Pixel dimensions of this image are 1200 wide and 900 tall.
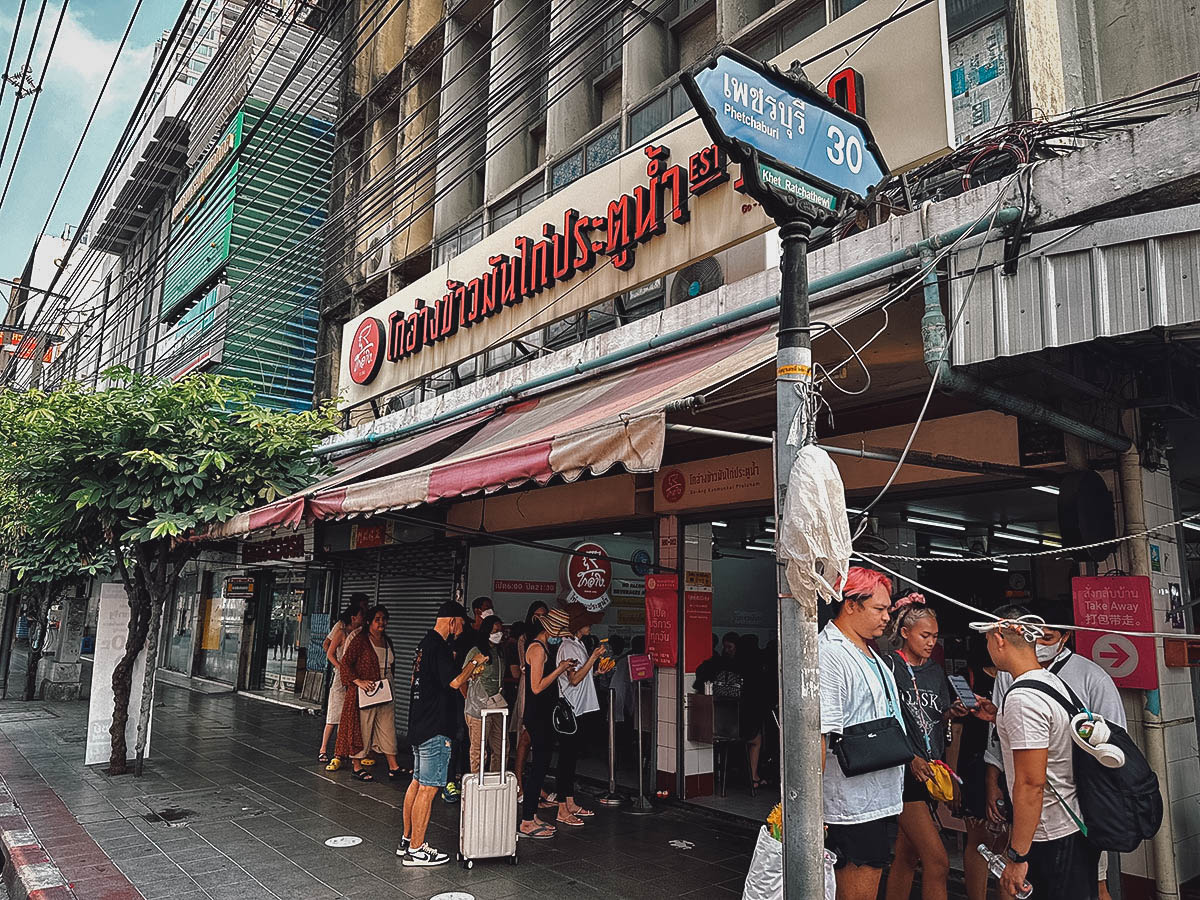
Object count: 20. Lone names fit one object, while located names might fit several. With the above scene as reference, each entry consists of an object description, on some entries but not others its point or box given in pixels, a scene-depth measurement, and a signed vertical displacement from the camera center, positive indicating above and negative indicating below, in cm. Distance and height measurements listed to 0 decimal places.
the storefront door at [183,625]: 2200 -121
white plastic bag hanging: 308 +21
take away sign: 527 -21
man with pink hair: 384 -88
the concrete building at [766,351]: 446 +164
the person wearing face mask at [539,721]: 724 -119
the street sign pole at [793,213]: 320 +153
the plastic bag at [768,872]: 364 -124
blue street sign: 332 +192
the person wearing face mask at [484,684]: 735 -88
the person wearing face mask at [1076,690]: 482 -59
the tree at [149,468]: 923 +125
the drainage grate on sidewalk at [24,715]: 1396 -233
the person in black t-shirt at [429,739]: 638 -117
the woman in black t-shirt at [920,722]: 462 -78
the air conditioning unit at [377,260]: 1661 +642
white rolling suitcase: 634 -175
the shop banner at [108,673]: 1028 -115
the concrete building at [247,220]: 1881 +864
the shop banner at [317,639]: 1639 -115
